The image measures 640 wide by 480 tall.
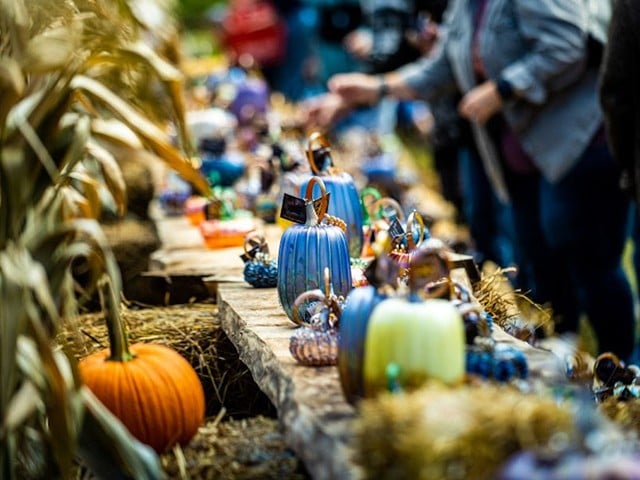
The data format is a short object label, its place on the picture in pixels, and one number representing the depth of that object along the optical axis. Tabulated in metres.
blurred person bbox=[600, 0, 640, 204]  5.53
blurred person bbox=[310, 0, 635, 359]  6.77
